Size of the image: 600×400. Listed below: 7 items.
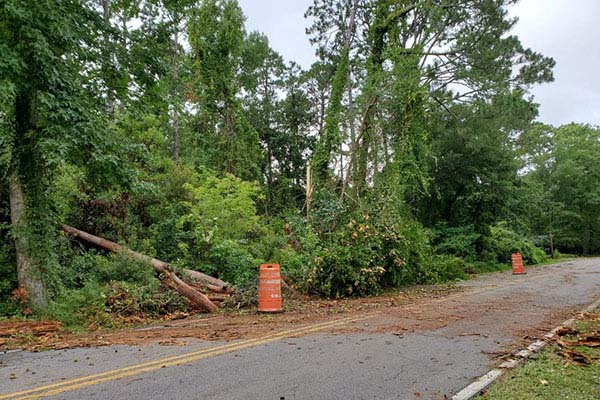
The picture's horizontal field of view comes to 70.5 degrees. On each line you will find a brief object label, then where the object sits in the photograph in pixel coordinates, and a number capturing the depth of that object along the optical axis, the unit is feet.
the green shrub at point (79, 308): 26.71
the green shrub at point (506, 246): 84.17
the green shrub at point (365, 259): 38.45
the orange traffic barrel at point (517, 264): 64.85
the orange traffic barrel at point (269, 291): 30.59
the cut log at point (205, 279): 37.81
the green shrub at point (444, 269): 51.80
